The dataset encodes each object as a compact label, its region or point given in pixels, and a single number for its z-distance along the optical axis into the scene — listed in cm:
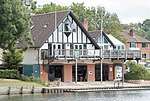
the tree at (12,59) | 6606
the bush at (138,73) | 7106
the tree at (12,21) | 5259
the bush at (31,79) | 6225
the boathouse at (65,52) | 6762
